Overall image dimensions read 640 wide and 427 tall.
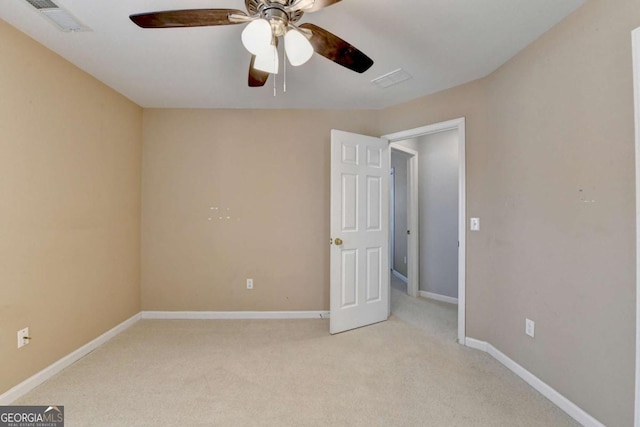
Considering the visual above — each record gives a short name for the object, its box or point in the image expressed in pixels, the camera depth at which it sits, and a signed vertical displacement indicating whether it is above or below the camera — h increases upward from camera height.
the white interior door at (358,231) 2.75 -0.19
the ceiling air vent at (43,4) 1.56 +1.19
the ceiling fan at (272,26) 1.24 +0.88
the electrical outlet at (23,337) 1.81 -0.84
